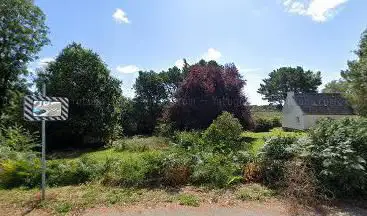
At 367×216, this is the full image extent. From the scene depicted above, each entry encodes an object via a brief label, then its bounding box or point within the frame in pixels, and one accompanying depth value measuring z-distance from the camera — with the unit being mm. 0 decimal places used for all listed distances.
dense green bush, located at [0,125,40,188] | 9375
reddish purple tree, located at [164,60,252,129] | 26609
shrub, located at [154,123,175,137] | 26766
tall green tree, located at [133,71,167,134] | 43594
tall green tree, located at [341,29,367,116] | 19761
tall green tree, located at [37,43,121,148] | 26406
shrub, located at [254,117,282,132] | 41253
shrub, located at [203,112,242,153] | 10729
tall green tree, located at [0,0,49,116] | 25266
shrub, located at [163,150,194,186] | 8781
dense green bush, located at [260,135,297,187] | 8578
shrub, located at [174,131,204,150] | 10622
